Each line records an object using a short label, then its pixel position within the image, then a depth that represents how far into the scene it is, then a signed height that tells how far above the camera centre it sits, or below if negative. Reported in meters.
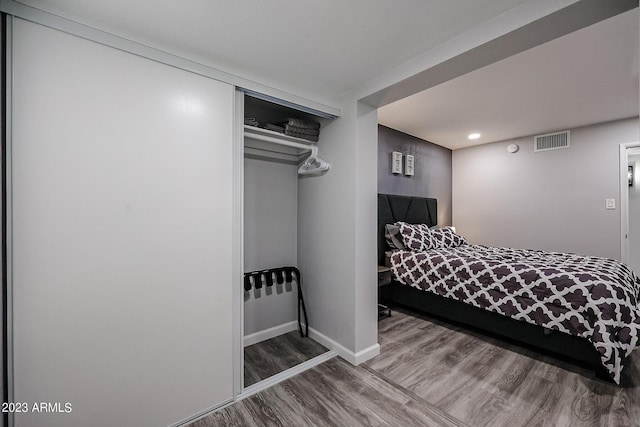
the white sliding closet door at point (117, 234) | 1.25 -0.10
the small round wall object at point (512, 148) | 4.32 +1.08
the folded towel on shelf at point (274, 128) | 2.29 +0.74
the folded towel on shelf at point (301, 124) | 2.32 +0.80
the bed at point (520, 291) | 1.95 -0.65
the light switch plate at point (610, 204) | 3.55 +0.17
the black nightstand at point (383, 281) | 3.05 -0.73
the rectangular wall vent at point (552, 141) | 3.90 +1.10
